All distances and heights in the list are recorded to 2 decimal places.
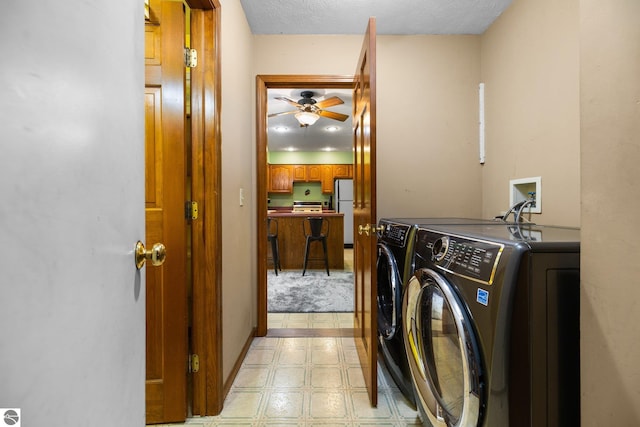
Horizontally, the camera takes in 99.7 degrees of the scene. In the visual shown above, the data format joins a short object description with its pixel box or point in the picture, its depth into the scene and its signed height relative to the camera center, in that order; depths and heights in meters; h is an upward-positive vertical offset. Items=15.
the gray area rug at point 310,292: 2.77 -0.99
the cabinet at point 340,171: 6.97 +1.00
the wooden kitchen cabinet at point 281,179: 6.90 +0.79
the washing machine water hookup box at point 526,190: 1.61 +0.12
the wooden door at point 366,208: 1.36 +0.01
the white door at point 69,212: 0.34 +0.00
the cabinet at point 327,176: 6.97 +0.87
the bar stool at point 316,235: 3.81 -0.36
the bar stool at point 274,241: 3.94 -0.45
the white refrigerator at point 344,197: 6.57 +0.31
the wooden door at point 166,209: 1.25 +0.01
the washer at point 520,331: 0.71 -0.33
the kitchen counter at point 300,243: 4.34 -0.54
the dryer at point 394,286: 1.29 -0.42
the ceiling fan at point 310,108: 3.26 +1.27
